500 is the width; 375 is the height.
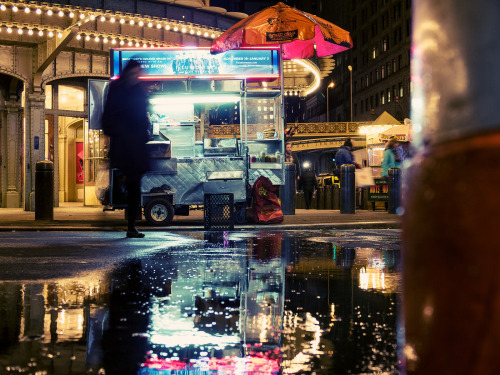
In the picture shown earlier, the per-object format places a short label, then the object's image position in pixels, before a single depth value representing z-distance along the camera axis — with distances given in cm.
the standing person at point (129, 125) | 903
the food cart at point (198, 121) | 1284
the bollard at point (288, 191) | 1562
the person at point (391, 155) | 1812
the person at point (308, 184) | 2481
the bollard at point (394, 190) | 1698
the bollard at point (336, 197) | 2341
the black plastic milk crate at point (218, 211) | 1117
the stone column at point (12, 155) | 2150
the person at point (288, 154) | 1900
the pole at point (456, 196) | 93
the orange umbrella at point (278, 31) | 1337
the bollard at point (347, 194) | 1695
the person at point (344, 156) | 1883
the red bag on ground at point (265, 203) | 1259
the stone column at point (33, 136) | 1895
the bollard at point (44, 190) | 1238
